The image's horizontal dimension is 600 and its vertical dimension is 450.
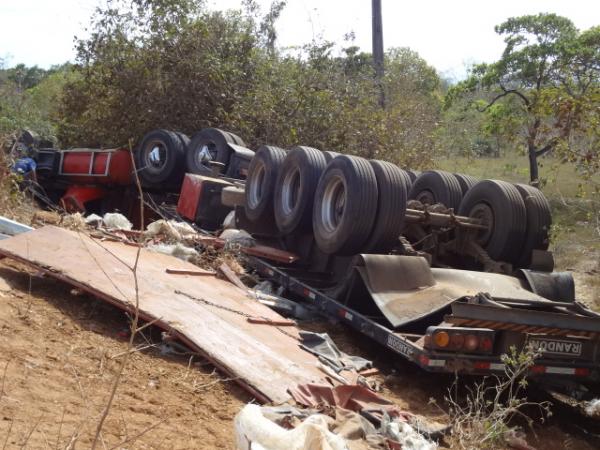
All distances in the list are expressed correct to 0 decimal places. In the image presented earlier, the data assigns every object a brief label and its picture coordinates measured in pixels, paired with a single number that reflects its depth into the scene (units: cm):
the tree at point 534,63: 1911
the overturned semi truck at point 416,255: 553
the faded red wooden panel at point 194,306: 495
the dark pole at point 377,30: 2105
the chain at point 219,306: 607
